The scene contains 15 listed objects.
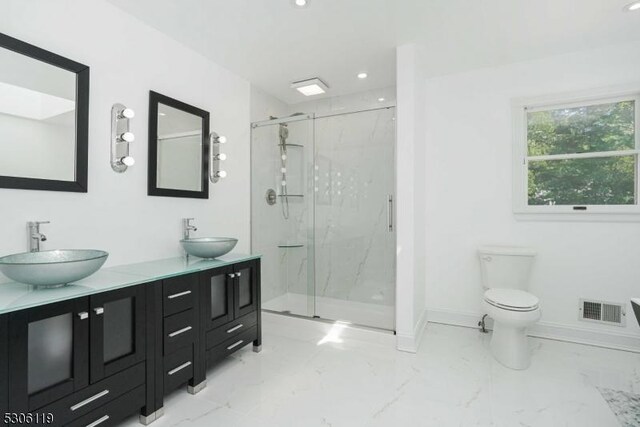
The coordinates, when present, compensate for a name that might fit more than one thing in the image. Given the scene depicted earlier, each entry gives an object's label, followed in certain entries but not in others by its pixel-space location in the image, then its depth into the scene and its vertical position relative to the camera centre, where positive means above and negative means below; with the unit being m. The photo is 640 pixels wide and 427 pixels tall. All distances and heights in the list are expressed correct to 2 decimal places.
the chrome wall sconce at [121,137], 2.04 +0.50
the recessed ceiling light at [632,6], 2.04 +1.36
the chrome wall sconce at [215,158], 2.82 +0.52
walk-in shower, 3.23 -0.01
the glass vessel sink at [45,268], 1.36 -0.24
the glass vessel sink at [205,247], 2.26 -0.23
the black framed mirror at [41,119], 1.59 +0.52
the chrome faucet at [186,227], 2.52 -0.09
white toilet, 2.25 -0.62
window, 2.60 +0.51
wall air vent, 2.58 -0.80
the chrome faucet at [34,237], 1.64 -0.11
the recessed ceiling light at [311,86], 3.20 +1.34
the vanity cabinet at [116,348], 1.26 -0.66
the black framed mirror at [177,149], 2.30 +0.52
